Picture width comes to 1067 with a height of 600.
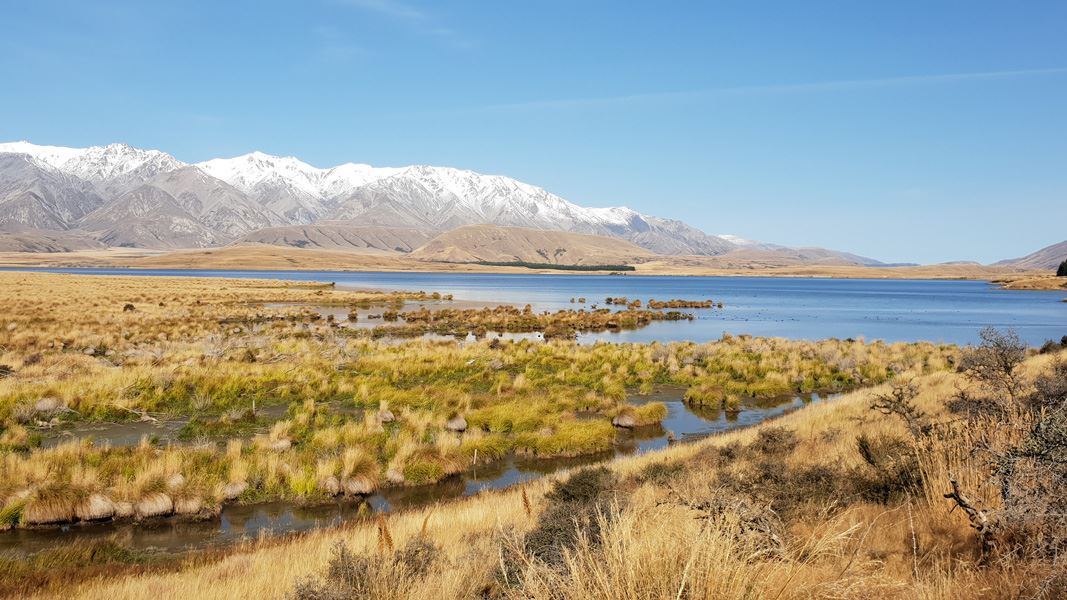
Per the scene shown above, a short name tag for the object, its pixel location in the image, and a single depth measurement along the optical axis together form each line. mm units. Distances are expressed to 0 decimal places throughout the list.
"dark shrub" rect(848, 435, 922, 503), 7520
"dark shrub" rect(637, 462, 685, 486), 10047
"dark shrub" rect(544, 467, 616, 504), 8578
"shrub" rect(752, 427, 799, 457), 11874
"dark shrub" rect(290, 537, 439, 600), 5094
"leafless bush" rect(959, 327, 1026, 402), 12273
